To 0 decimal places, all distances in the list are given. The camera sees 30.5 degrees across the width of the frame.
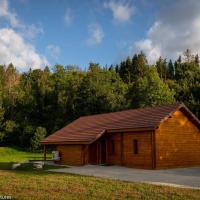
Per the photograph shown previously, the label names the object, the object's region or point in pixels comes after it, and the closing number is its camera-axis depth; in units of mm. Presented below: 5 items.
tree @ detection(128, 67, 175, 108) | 51444
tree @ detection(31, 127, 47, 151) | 50894
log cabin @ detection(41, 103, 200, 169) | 24047
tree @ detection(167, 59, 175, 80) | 82000
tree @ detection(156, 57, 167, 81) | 82750
